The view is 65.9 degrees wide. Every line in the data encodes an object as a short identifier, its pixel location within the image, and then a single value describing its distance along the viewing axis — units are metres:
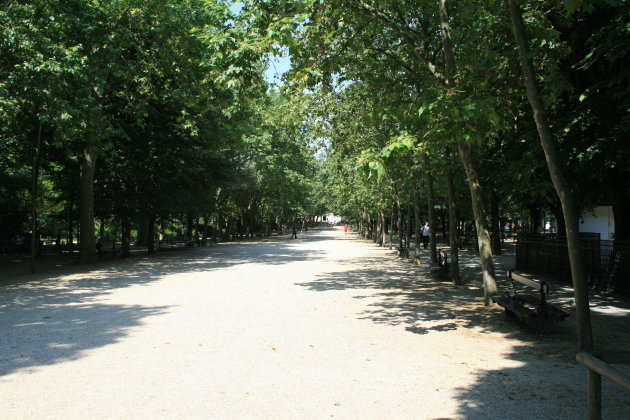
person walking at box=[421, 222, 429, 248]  31.93
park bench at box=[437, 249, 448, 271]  14.41
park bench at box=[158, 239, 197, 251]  32.92
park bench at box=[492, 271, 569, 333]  7.03
